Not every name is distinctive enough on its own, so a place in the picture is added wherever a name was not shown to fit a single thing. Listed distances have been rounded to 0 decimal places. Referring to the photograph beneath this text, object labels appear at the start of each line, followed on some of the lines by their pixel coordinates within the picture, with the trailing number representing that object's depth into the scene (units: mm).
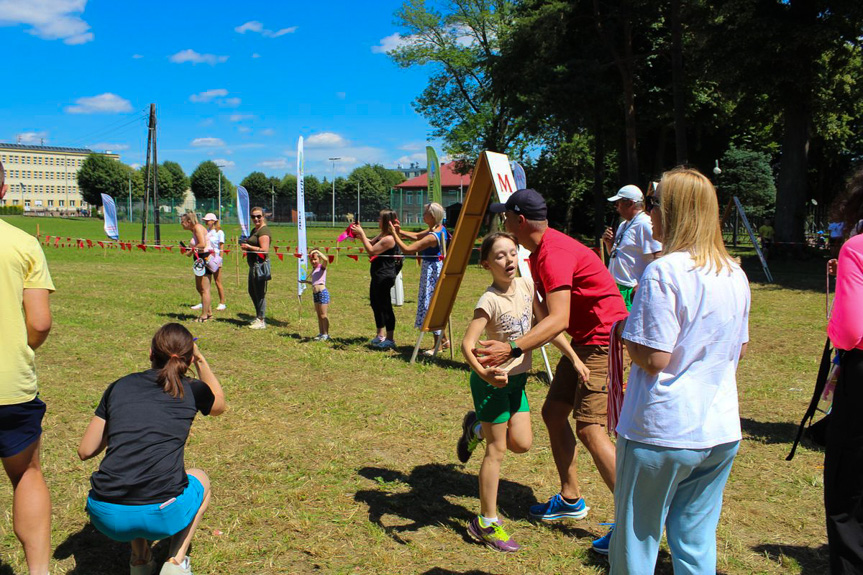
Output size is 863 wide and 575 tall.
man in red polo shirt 3137
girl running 3438
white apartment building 134250
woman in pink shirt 2396
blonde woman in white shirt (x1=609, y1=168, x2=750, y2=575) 2104
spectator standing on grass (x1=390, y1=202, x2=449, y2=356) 8078
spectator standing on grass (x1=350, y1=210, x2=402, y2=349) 8234
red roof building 59656
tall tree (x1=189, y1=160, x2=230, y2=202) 105000
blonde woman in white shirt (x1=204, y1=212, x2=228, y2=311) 10906
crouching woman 2781
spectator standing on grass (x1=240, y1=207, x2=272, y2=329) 9594
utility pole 33062
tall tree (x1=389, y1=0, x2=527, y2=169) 36875
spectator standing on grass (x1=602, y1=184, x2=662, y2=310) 6020
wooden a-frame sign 6492
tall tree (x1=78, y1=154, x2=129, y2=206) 92625
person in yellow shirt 2650
